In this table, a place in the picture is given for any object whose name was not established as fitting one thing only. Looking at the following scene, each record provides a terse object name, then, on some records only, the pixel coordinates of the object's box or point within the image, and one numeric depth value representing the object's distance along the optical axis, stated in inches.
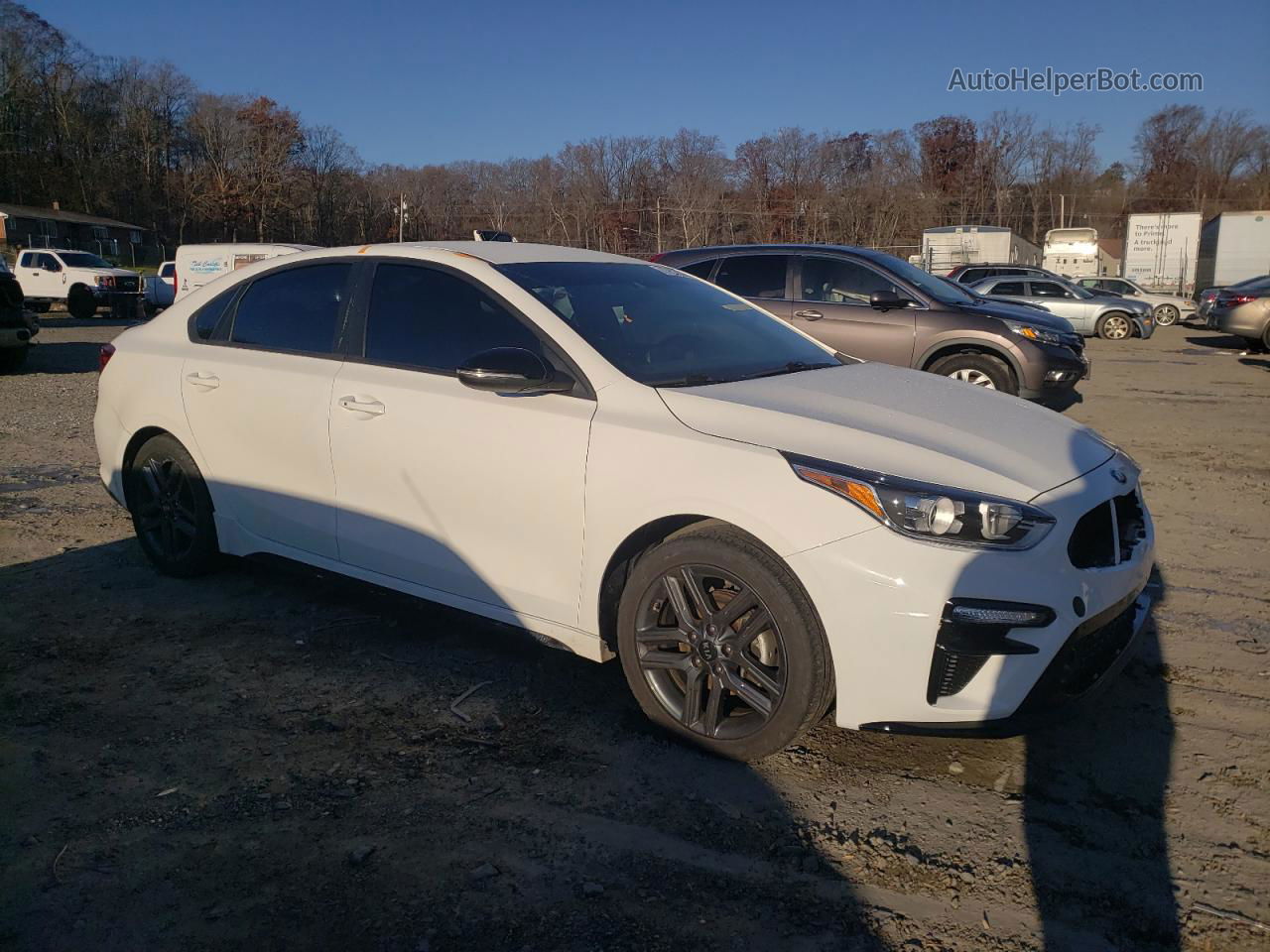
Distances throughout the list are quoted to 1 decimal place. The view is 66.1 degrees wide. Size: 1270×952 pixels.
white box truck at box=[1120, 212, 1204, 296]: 1362.0
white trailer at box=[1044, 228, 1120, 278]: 1366.9
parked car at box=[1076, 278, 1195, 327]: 1099.3
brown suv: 364.5
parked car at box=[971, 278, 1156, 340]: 928.9
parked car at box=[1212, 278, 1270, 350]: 734.5
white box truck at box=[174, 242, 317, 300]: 717.9
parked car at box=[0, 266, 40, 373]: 527.2
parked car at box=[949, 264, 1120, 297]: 925.2
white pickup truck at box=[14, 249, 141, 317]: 1085.1
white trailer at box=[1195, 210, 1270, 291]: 1229.1
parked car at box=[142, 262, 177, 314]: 1135.6
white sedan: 110.9
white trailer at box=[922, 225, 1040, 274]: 1413.6
